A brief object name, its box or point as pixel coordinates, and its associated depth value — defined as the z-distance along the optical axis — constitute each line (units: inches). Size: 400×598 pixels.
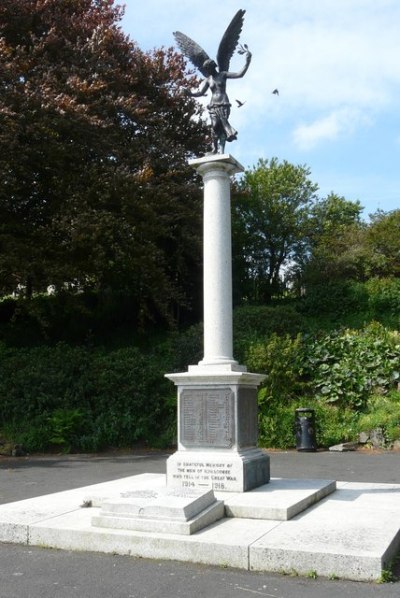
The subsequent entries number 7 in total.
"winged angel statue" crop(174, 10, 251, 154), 358.6
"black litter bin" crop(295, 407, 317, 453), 570.9
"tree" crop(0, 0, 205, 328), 643.5
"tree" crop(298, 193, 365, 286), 997.8
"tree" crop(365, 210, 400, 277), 979.9
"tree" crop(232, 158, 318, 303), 1090.7
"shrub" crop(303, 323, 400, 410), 629.0
